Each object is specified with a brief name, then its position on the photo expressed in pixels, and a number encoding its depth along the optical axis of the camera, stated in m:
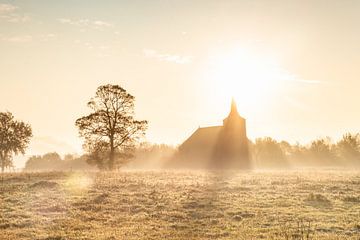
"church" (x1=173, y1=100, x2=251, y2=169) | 90.69
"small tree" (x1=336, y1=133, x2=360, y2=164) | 118.37
